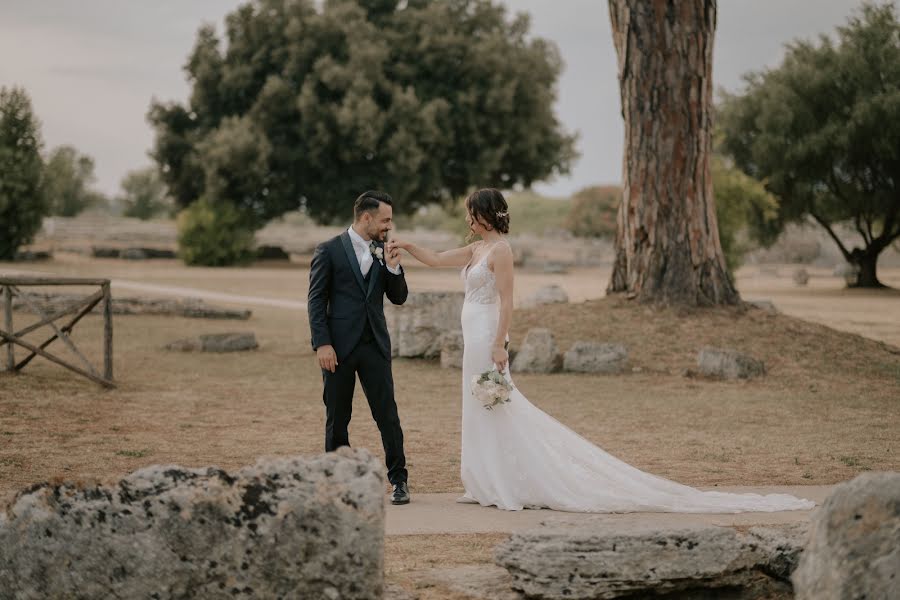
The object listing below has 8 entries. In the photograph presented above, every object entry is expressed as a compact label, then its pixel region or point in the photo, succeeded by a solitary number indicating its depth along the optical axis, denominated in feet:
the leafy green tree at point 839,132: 128.57
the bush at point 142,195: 299.99
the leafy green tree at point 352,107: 154.92
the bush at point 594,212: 280.10
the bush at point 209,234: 157.07
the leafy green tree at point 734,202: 116.98
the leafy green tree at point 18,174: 147.74
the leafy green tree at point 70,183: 153.48
